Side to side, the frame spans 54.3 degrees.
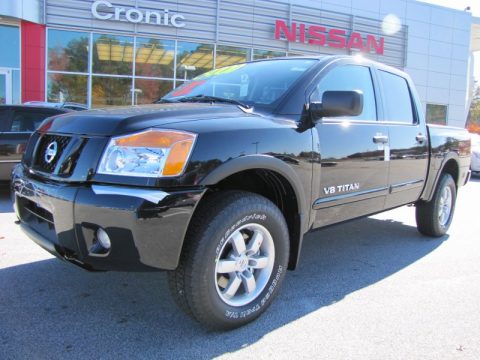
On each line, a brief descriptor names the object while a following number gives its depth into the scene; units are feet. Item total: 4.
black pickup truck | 8.00
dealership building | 48.11
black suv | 22.91
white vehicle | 43.32
